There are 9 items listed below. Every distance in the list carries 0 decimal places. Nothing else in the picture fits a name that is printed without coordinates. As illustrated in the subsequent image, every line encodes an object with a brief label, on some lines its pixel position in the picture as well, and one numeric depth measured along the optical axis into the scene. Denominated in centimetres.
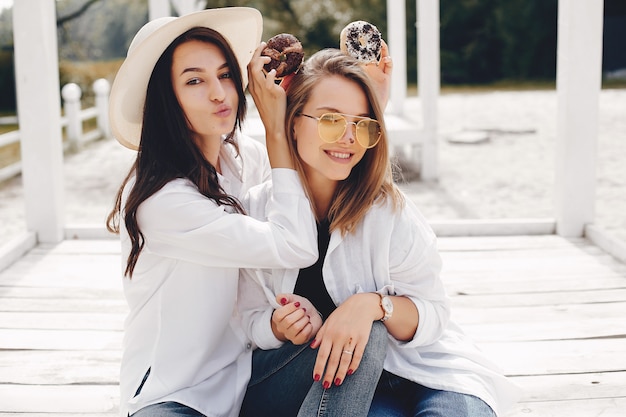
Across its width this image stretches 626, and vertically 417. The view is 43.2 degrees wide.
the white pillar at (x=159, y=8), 414
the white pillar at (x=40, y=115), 379
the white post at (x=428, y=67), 620
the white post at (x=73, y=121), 934
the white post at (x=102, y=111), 1042
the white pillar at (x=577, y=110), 379
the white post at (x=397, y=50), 729
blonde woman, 175
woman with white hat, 176
